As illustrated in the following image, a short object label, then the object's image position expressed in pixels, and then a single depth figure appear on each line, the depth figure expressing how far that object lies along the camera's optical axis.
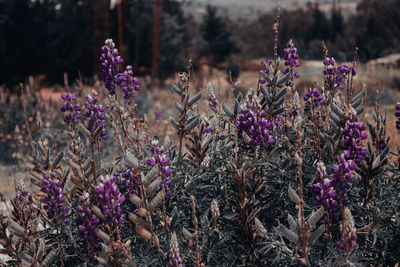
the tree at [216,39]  24.03
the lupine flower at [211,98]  2.90
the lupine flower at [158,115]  7.70
